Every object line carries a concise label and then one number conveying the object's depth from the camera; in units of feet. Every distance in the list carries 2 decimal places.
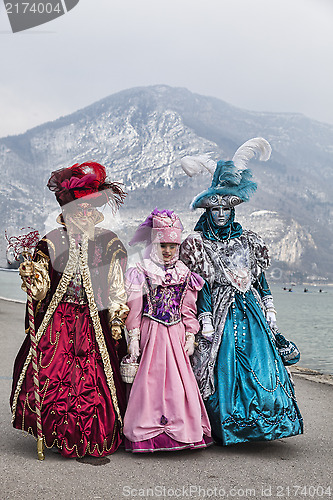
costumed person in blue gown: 14.16
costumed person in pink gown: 13.70
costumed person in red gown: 13.17
